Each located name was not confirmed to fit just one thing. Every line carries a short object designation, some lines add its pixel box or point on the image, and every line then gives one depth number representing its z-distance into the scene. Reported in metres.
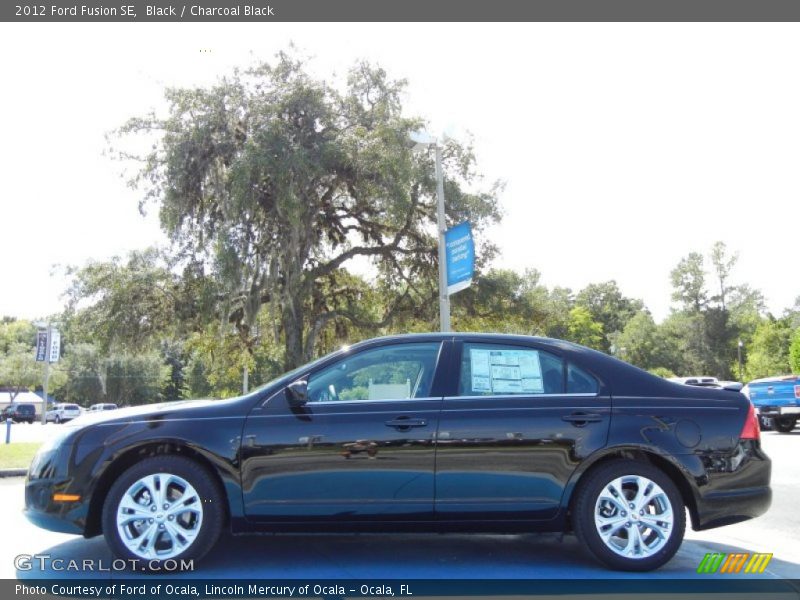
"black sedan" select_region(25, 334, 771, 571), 4.70
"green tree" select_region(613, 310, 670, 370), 78.44
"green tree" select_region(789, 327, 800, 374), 48.38
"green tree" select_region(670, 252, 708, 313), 77.25
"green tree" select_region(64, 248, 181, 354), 20.05
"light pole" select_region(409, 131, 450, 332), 11.65
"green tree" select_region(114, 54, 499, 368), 17.55
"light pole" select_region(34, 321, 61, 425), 35.31
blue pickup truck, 17.95
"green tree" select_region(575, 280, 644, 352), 101.12
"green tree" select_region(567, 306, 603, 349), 69.69
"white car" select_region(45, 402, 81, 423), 51.06
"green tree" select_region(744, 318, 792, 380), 60.88
